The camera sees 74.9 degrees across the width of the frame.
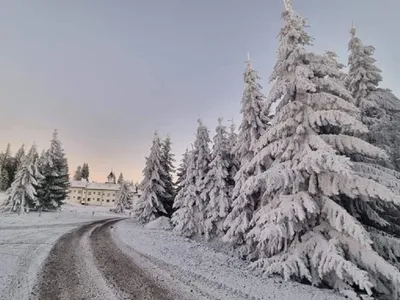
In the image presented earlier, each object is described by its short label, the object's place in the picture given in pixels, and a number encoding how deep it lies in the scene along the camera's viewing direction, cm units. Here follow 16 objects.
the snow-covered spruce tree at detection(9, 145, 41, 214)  3638
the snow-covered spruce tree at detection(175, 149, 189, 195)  3594
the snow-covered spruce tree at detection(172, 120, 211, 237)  2589
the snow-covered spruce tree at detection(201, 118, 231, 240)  2372
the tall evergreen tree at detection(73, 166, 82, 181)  13486
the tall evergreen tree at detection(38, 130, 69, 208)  4103
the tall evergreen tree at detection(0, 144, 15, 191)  7225
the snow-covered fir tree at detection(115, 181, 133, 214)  7559
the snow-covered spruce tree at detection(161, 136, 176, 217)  3806
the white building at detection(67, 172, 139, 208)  11569
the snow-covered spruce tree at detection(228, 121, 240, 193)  2550
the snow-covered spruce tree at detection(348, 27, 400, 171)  1633
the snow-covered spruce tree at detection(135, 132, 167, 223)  3478
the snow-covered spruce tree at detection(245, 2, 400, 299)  936
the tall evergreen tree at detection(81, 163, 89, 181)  13638
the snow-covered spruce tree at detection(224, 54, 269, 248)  1859
